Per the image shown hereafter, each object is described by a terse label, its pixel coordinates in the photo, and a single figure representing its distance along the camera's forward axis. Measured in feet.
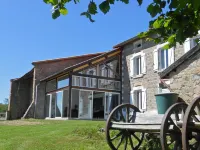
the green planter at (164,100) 26.37
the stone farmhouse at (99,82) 63.42
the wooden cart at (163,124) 16.43
